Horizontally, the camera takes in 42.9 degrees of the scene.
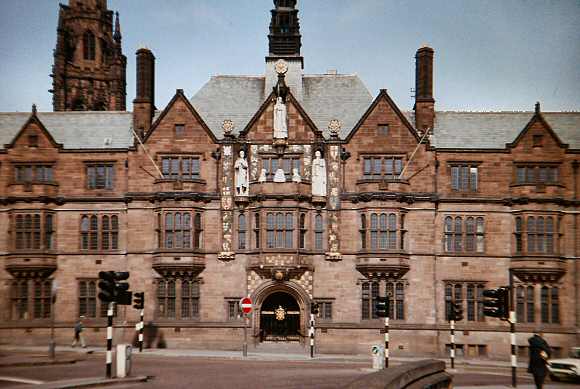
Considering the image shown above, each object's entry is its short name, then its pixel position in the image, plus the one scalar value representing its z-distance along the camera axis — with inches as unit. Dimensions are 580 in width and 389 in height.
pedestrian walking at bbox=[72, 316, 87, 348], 1695.4
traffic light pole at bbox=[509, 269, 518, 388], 1003.3
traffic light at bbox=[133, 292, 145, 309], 1610.5
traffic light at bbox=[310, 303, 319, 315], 1638.8
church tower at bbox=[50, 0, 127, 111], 3284.9
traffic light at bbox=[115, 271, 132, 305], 1005.2
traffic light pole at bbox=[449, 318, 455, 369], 1371.8
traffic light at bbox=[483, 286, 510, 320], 1018.7
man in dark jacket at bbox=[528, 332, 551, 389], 858.1
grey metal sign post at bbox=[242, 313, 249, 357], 1543.2
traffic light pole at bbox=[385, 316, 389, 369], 1284.9
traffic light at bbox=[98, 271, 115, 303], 988.6
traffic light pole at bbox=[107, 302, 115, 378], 991.0
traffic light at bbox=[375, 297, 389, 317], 1312.7
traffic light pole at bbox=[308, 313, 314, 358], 1584.6
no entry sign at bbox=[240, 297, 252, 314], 1553.9
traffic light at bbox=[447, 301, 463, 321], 1449.3
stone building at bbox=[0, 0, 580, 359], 1755.7
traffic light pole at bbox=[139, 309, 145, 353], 1594.5
